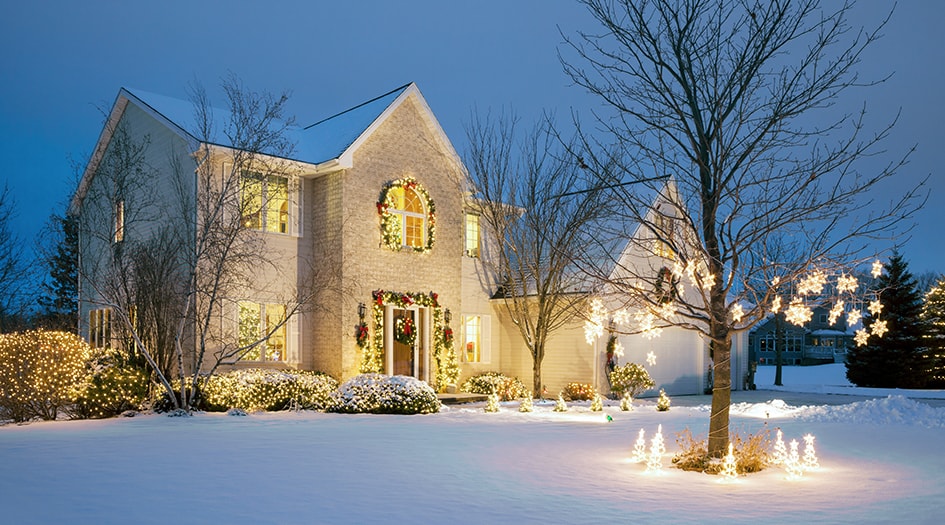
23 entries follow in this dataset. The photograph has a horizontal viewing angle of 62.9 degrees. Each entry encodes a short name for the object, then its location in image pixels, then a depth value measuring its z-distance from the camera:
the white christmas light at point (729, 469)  8.99
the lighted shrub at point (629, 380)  21.92
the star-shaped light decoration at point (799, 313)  8.45
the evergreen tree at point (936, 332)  29.03
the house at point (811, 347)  60.47
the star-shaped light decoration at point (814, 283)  8.62
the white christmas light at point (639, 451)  10.13
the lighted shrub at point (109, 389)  14.76
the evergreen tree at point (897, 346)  30.12
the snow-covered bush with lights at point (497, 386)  21.28
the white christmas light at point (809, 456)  9.54
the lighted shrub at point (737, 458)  9.47
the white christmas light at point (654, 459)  9.34
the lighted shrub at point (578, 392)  21.50
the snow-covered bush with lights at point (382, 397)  16.41
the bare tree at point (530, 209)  21.30
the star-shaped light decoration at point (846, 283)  8.68
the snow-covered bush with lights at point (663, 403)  18.06
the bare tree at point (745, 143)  9.27
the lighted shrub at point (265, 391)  16.09
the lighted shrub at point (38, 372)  13.77
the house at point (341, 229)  18.41
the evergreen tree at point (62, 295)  27.80
